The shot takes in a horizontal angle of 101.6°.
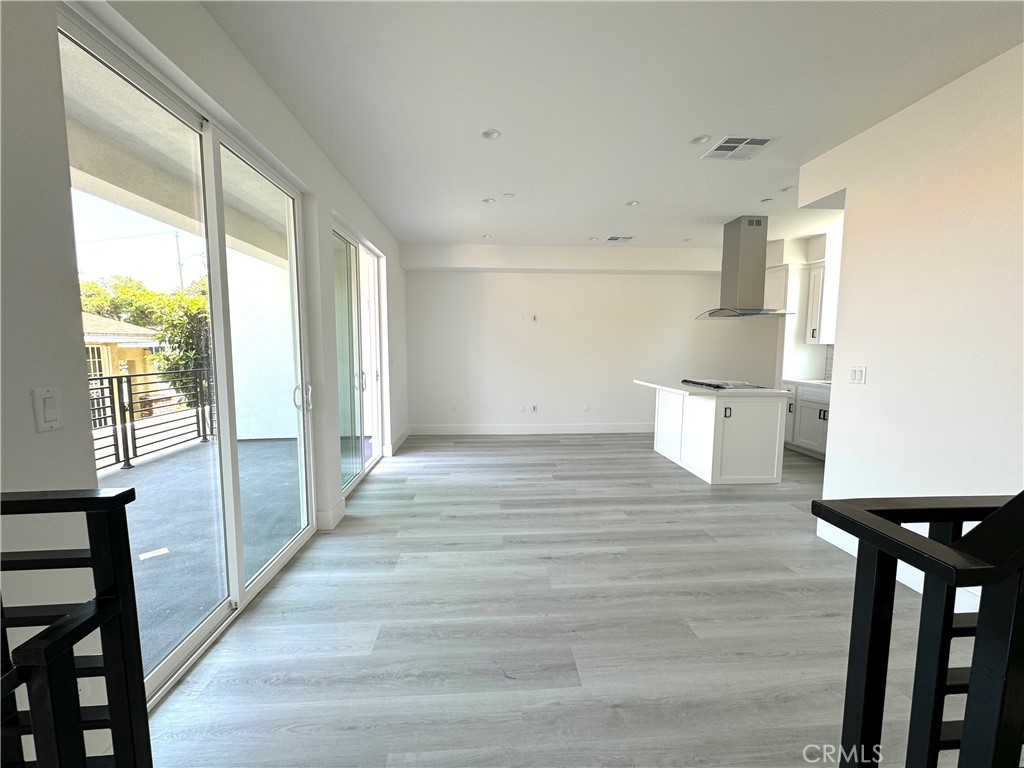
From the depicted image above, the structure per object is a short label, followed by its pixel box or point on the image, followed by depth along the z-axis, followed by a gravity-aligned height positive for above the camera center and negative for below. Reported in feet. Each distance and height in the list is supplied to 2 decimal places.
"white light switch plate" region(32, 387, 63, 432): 3.58 -0.60
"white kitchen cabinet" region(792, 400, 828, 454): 16.29 -3.26
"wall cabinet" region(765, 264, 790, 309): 18.75 +2.68
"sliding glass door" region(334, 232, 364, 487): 11.99 -0.42
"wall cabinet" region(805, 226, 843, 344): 16.89 +2.51
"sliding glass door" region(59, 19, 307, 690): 4.61 +0.07
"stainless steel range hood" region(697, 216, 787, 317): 15.01 +2.90
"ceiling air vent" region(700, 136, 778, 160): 9.13 +4.45
